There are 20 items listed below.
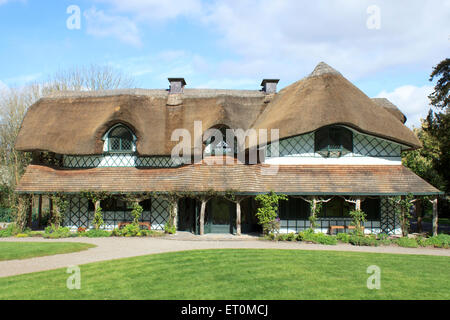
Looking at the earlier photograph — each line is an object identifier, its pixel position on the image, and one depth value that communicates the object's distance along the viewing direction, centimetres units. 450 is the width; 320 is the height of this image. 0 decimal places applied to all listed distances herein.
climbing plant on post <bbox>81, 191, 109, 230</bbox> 1705
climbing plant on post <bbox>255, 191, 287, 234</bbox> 1576
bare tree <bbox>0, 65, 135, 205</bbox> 2941
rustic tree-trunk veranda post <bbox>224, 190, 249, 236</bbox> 1622
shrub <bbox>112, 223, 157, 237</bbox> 1641
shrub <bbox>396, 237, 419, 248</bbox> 1396
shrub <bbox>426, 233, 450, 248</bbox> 1402
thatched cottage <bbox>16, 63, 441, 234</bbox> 1672
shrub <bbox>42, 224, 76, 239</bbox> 1591
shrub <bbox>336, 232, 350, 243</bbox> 1485
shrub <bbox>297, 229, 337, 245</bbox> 1435
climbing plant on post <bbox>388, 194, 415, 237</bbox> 1603
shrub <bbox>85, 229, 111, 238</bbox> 1639
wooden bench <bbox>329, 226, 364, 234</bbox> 1609
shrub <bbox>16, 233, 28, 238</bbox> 1636
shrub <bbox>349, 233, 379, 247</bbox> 1418
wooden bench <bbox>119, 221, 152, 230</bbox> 1731
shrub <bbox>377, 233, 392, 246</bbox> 1437
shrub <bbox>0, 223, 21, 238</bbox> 1655
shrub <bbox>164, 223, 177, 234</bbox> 1662
